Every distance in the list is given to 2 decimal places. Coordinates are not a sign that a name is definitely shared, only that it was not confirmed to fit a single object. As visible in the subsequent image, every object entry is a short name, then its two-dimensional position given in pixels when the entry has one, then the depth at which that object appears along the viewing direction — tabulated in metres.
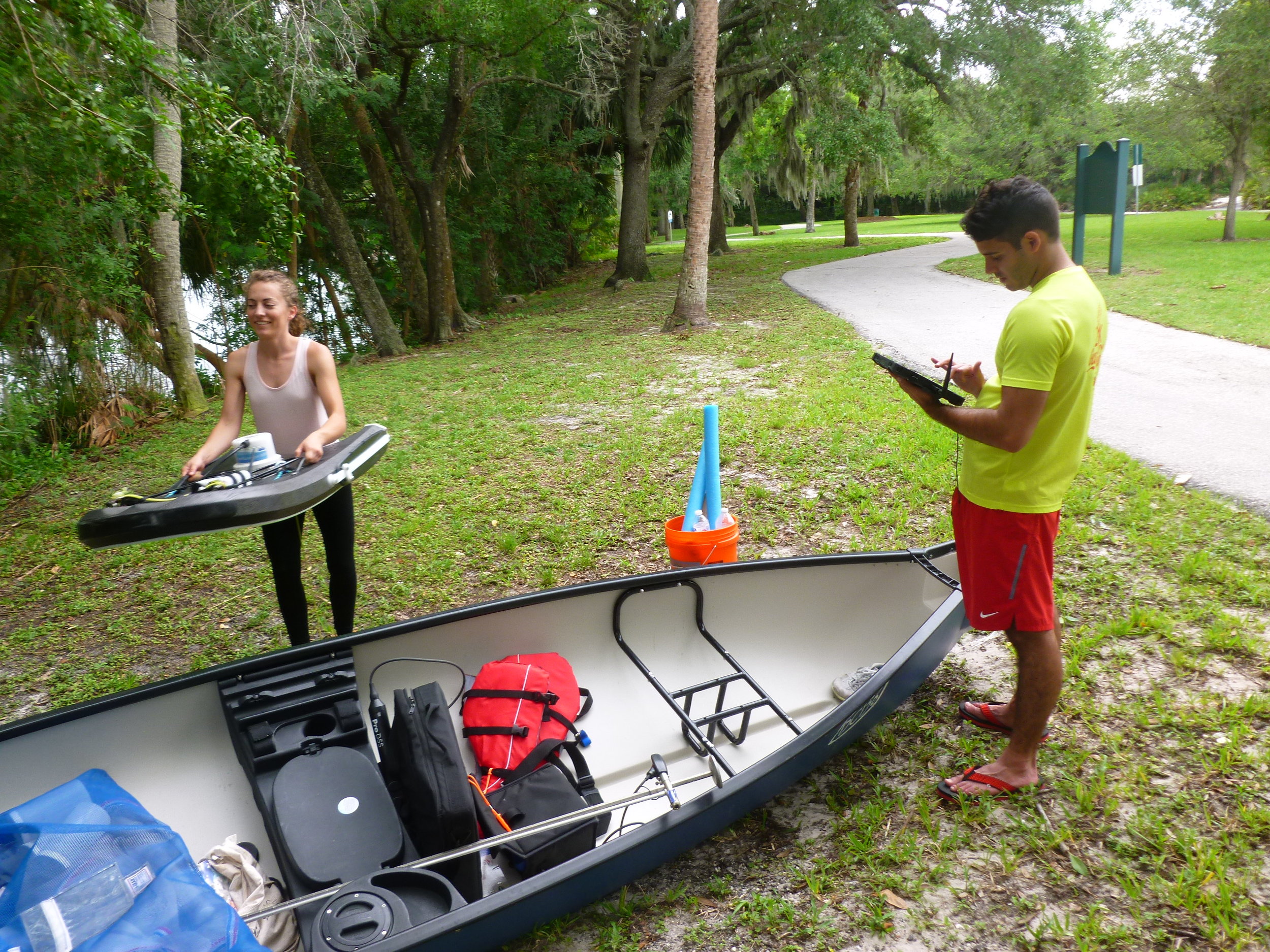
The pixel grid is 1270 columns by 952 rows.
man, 2.33
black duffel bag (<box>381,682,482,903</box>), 2.51
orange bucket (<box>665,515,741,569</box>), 4.14
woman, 3.44
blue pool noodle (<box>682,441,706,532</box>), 4.19
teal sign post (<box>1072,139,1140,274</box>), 13.09
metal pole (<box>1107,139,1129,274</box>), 12.79
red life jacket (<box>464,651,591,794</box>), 3.02
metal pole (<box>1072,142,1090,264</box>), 13.48
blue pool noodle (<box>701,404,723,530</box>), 4.17
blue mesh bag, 1.90
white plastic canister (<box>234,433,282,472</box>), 3.24
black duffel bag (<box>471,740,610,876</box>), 2.61
